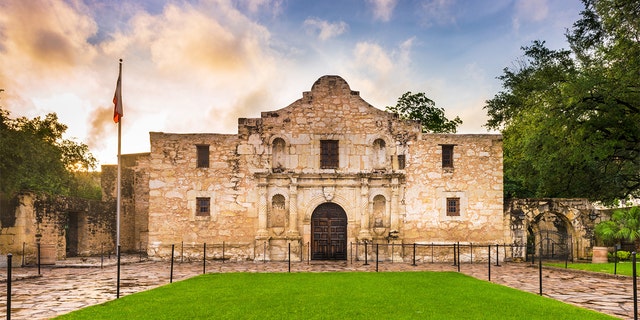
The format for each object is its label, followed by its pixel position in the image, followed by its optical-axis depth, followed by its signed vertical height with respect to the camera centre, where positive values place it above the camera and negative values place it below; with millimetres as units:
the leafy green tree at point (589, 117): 20812 +2973
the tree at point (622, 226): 23312 -1921
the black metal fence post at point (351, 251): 22881 -2989
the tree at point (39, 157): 20484 +1284
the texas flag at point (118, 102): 17264 +2715
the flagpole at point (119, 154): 16081 +922
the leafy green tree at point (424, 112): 36094 +5040
